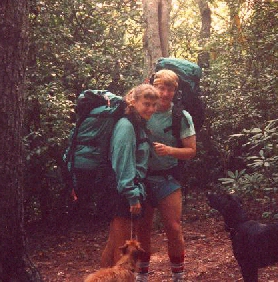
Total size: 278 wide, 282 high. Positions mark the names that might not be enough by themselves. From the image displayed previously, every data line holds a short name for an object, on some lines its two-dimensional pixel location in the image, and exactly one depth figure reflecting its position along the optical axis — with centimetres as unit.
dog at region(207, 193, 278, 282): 512
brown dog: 397
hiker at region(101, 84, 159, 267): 399
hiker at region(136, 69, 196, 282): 465
